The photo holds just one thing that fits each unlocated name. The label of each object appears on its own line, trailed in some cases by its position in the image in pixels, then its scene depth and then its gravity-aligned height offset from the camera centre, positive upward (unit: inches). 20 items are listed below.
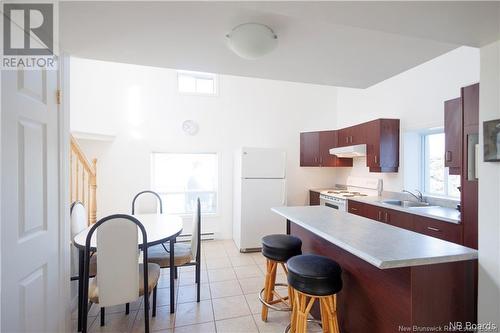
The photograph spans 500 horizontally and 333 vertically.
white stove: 147.3 -19.4
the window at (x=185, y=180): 169.9 -11.4
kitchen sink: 120.4 -20.7
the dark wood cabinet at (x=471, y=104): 72.2 +19.4
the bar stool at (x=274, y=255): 76.3 -29.9
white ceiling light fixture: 54.7 +30.5
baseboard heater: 164.4 -52.1
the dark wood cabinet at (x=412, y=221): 84.1 -24.7
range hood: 144.3 +9.2
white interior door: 42.3 -8.1
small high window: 169.9 +61.7
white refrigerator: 149.6 -18.7
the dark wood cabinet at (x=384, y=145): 135.1 +11.6
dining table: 76.0 -26.0
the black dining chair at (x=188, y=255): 93.1 -37.0
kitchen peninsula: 46.5 -25.7
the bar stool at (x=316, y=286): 54.8 -29.0
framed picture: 47.5 +5.0
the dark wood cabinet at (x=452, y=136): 90.0 +11.5
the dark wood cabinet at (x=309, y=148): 178.5 +13.1
